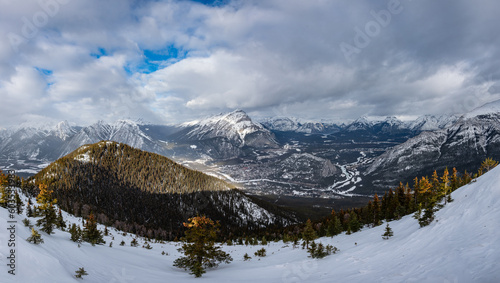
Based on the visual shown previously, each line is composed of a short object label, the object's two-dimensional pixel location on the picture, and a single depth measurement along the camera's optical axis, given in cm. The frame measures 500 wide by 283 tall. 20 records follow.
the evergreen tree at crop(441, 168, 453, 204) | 2940
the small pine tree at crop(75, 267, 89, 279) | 1377
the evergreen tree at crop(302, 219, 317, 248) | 4034
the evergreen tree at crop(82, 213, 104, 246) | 2617
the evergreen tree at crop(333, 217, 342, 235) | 5636
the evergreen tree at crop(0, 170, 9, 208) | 2380
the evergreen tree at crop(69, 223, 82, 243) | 2286
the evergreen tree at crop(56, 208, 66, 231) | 2910
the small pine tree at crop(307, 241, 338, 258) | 2784
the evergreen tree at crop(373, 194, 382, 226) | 6138
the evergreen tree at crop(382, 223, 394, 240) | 2897
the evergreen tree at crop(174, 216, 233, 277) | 2445
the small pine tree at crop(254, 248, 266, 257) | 4066
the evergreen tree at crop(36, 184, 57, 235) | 2178
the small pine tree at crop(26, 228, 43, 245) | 1534
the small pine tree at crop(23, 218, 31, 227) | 1992
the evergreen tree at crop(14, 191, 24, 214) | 2504
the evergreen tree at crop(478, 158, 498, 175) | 4803
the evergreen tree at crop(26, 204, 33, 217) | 2788
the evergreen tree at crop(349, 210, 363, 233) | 5212
